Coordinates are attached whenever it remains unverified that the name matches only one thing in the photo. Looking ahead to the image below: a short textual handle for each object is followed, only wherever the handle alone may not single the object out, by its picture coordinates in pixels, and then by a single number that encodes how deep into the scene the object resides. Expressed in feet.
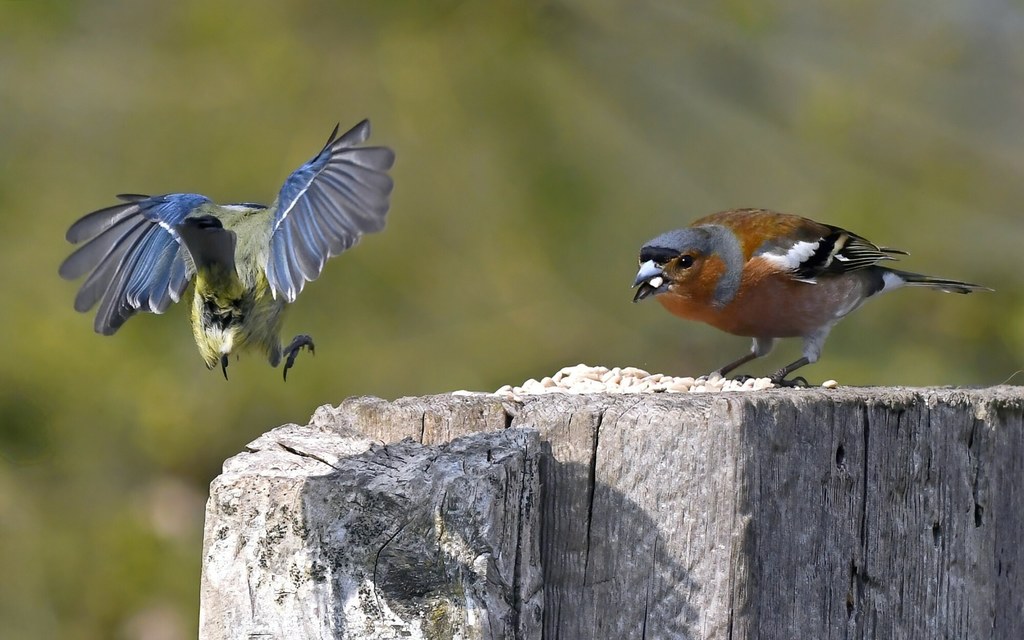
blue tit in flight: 23.59
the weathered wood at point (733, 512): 15.81
